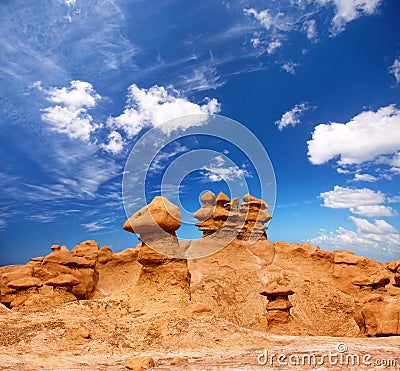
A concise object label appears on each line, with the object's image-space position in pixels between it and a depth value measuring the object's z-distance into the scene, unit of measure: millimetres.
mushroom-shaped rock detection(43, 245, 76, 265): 26172
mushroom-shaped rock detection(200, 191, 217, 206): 42688
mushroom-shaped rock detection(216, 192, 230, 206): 41531
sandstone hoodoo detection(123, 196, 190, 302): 15383
